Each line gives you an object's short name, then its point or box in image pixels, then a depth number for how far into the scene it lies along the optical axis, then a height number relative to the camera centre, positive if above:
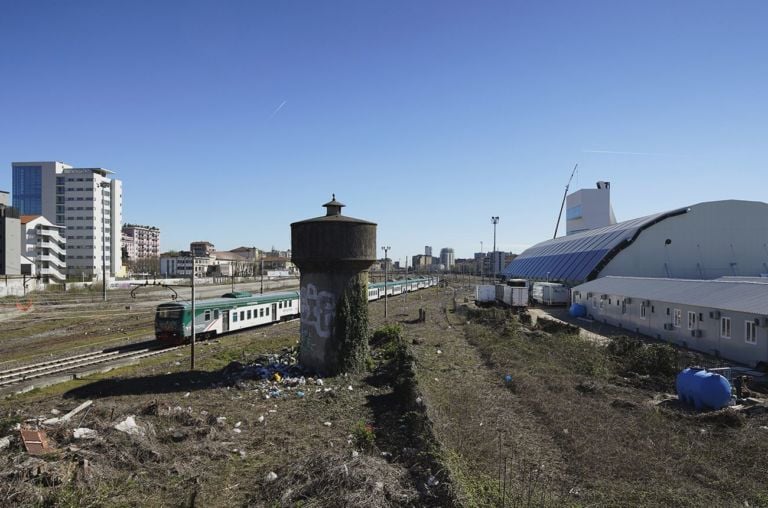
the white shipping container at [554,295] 57.38 -4.03
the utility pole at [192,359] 21.94 -4.37
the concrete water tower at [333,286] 20.09 -1.01
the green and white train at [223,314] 29.14 -3.53
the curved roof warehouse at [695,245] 54.41 +1.66
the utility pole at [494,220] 68.88 +5.84
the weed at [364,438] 11.96 -4.44
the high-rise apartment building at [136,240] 186.25 +9.45
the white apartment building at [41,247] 86.31 +3.24
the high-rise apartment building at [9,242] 79.25 +3.75
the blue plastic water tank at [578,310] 46.19 -4.78
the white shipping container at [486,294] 57.25 -3.84
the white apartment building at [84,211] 107.12 +12.14
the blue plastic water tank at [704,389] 15.36 -4.17
